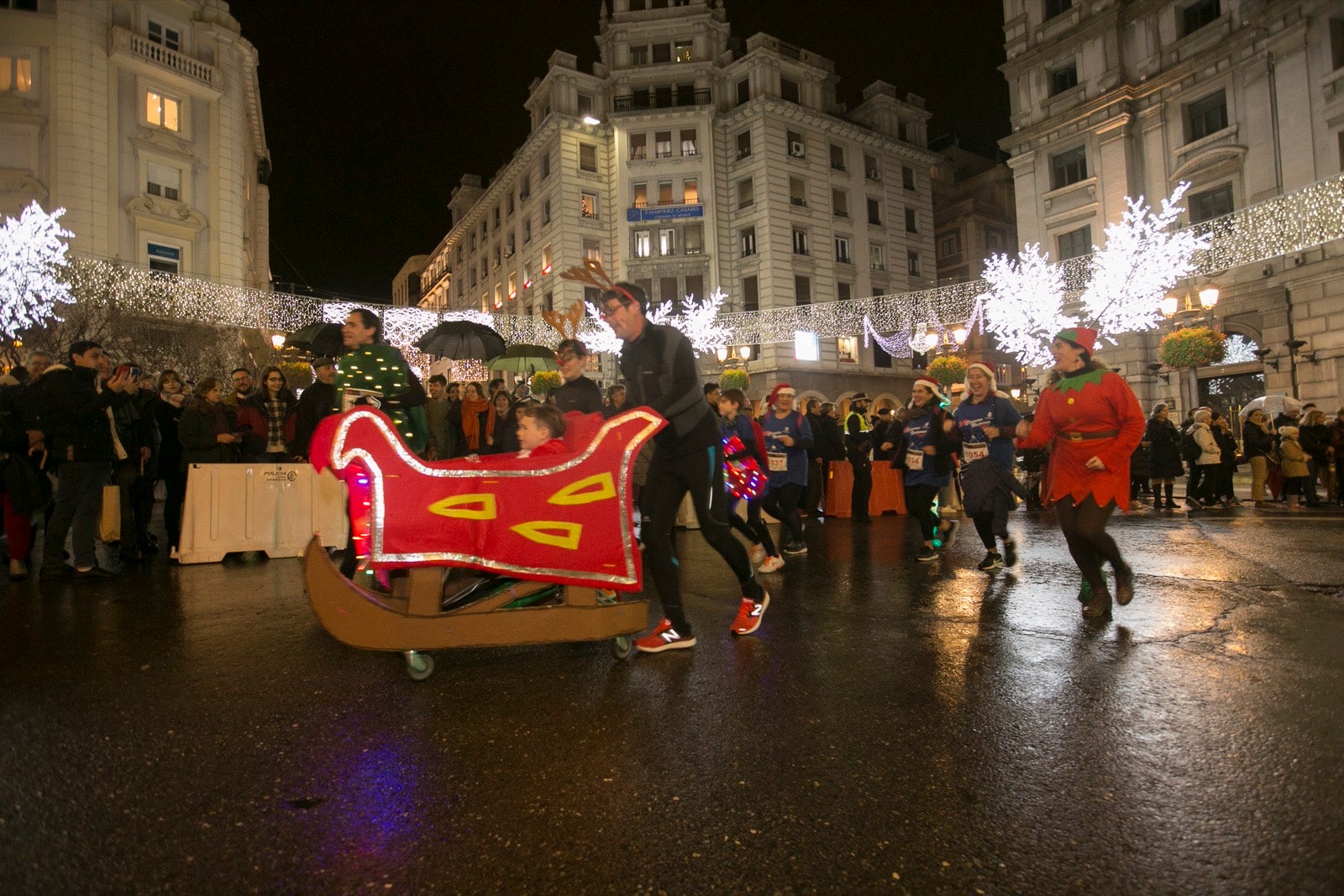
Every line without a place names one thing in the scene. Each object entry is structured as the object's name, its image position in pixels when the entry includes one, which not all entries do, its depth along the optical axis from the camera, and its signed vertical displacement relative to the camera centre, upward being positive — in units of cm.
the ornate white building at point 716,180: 4031 +1614
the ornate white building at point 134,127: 2834 +1467
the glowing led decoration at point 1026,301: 2356 +501
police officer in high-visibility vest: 1270 +0
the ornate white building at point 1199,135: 2258 +1099
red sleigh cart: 360 -30
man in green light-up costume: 472 +69
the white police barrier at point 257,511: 805 -24
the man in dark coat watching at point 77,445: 668 +46
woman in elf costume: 500 +3
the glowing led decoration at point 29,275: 1977 +591
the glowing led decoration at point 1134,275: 2128 +518
